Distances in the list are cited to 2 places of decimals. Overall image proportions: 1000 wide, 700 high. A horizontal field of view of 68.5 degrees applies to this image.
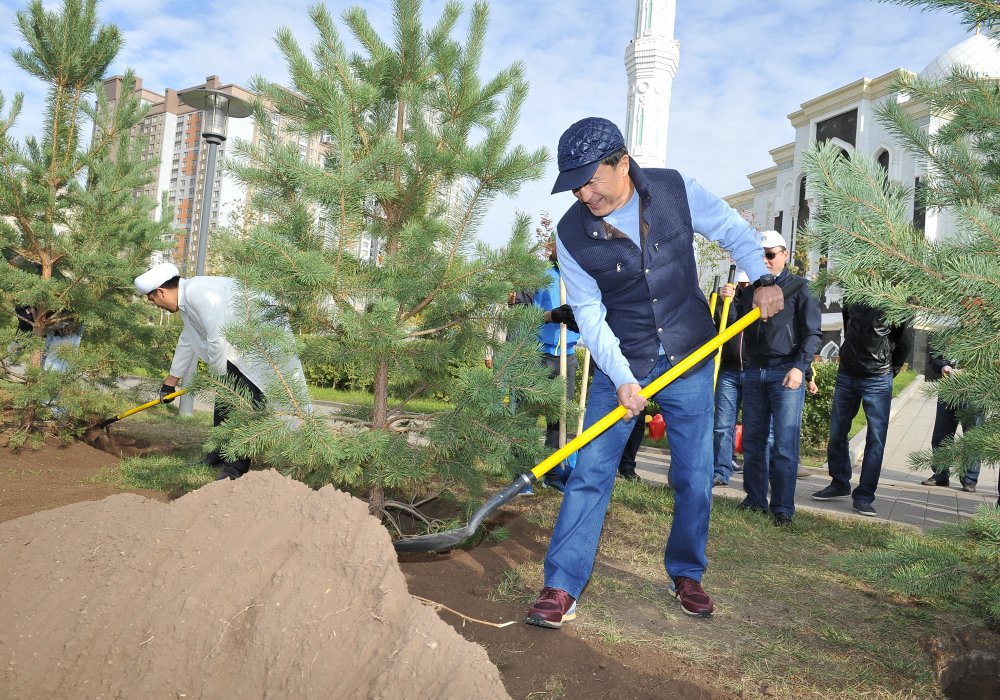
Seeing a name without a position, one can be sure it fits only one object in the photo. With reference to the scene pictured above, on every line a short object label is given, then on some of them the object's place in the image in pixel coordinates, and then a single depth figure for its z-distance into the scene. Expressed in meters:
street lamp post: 8.45
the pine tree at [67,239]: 5.29
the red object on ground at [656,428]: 8.36
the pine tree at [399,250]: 3.18
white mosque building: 27.42
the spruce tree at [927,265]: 2.15
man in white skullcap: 4.72
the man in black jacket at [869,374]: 5.49
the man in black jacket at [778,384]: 4.91
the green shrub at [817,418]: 9.27
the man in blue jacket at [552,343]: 5.40
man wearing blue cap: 2.97
